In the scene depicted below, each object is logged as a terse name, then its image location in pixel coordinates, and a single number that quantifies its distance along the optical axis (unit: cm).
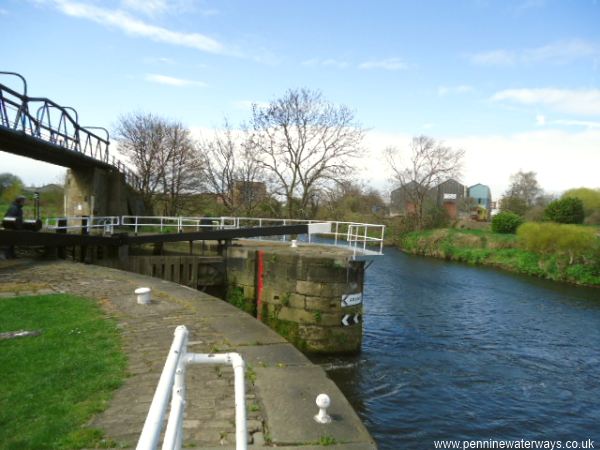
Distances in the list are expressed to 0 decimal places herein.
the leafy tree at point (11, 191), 5670
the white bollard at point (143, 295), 891
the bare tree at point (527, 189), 6731
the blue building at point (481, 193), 8138
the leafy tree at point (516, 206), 5341
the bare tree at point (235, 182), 3191
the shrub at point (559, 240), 2886
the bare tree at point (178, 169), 3325
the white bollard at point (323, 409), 442
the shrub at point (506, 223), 4075
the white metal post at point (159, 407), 160
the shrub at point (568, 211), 3925
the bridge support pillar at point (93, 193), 2119
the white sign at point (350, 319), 1236
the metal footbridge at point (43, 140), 1433
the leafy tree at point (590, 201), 4059
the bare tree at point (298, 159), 2866
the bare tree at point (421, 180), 4906
